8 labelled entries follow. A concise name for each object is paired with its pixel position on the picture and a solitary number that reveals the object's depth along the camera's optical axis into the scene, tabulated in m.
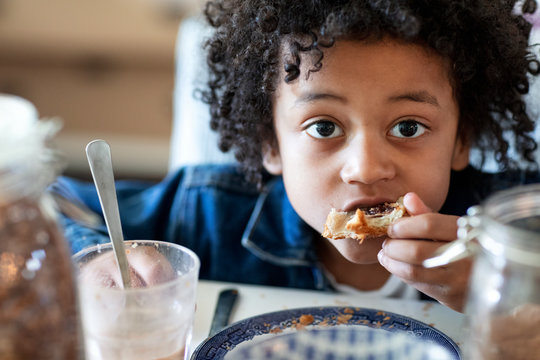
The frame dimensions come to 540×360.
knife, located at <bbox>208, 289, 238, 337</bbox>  0.93
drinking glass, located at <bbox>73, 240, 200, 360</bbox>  0.65
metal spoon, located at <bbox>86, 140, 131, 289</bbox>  0.74
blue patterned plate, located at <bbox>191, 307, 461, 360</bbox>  0.70
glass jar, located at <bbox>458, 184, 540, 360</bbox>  0.48
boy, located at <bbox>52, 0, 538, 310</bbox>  0.93
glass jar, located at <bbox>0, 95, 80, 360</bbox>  0.51
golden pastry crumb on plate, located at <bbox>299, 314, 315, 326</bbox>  0.87
